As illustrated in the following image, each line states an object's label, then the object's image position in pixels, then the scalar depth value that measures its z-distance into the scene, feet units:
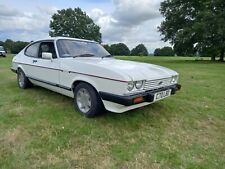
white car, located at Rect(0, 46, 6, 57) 72.78
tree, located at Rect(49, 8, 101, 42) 126.55
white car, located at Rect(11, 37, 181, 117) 8.31
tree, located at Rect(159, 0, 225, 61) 61.76
